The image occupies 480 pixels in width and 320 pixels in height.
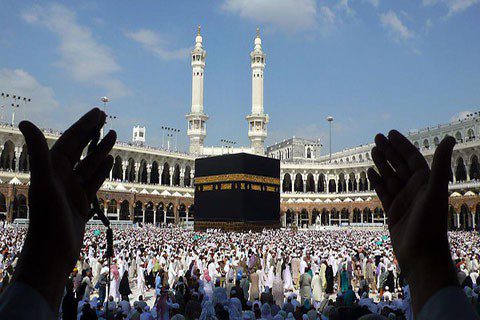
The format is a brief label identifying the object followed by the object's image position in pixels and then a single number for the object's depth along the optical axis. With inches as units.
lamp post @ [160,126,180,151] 1957.2
